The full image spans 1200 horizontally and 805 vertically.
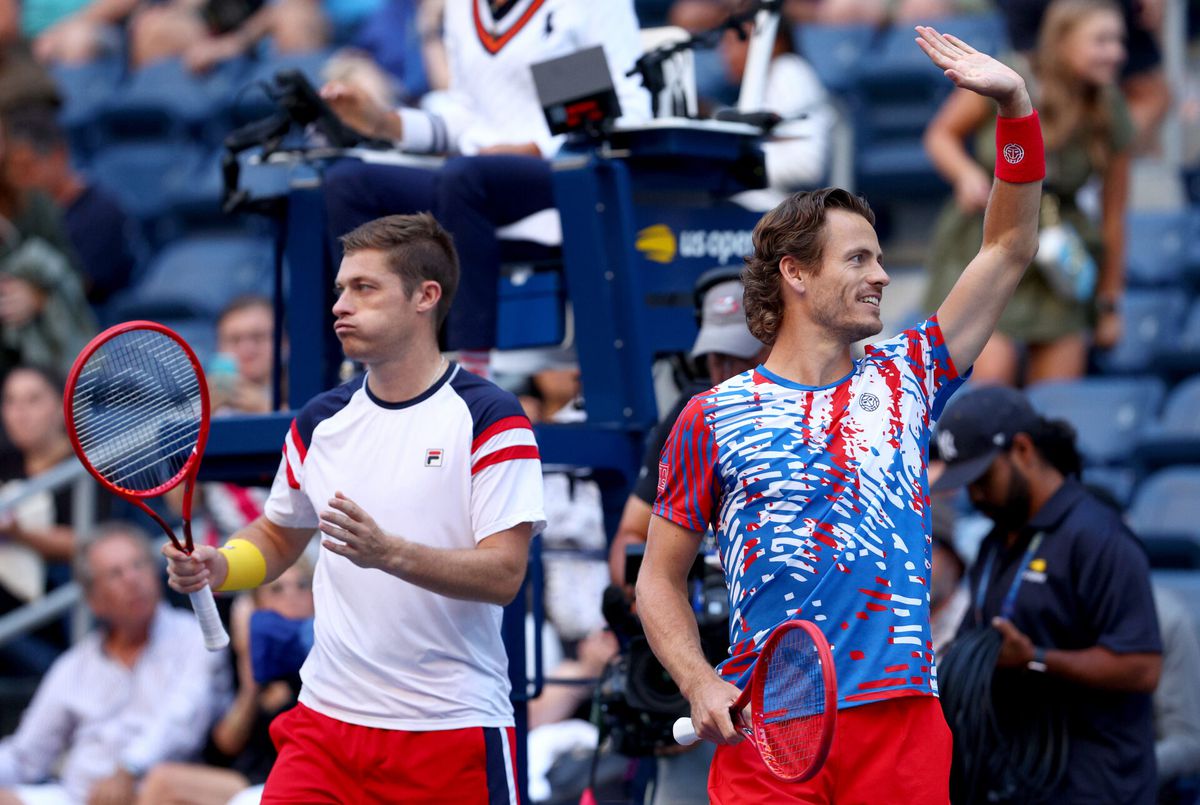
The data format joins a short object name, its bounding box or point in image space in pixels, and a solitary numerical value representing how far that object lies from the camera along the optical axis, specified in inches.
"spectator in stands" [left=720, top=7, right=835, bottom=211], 644.1
